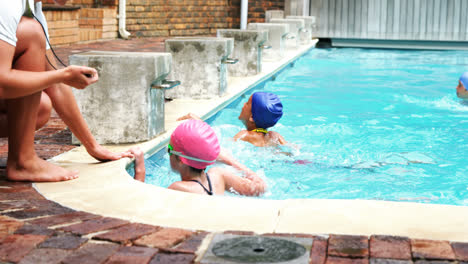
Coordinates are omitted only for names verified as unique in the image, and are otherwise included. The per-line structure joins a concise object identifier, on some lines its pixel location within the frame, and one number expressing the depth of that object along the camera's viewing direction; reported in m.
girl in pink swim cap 3.94
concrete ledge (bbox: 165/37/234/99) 7.73
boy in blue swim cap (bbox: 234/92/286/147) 5.78
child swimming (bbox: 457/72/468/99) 8.88
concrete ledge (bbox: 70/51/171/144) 5.08
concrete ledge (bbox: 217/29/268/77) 10.34
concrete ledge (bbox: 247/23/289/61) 12.95
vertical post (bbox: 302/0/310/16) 19.92
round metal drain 2.56
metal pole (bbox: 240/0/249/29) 18.12
